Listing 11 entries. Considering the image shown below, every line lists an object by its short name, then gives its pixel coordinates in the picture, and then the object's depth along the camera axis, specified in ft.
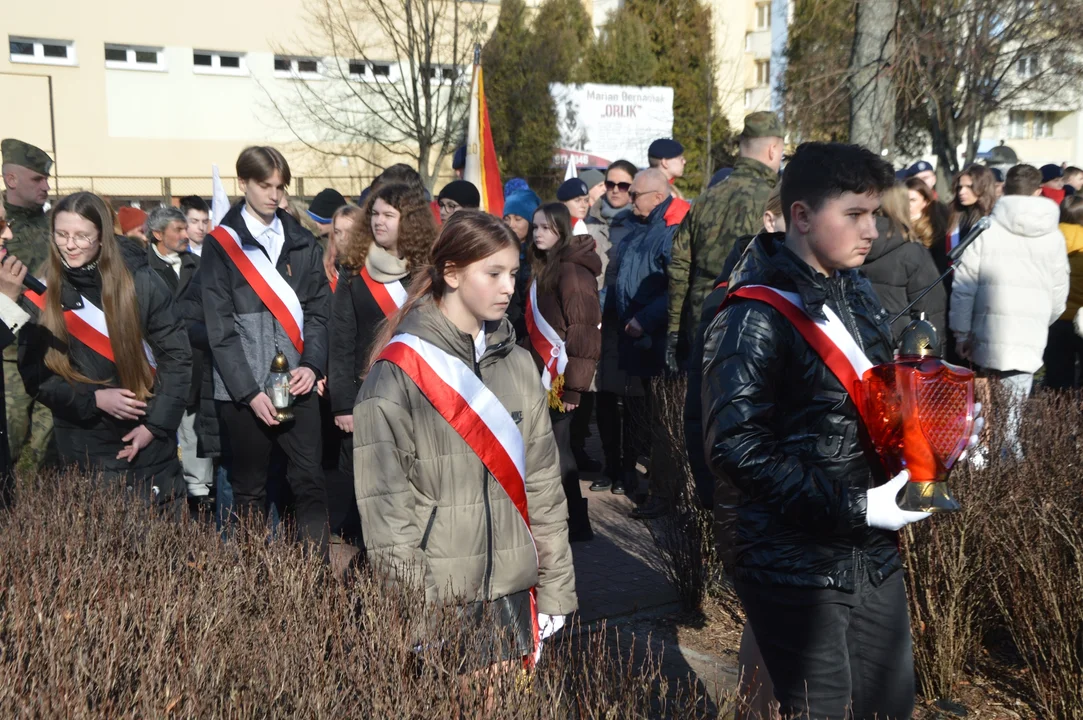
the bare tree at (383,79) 92.79
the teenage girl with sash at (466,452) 10.62
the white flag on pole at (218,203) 27.61
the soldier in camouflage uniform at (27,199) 22.24
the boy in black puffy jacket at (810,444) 9.08
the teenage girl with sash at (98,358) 16.46
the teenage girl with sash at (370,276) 18.42
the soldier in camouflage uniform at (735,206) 21.18
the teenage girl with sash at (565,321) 22.33
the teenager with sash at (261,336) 18.22
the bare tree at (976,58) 44.55
